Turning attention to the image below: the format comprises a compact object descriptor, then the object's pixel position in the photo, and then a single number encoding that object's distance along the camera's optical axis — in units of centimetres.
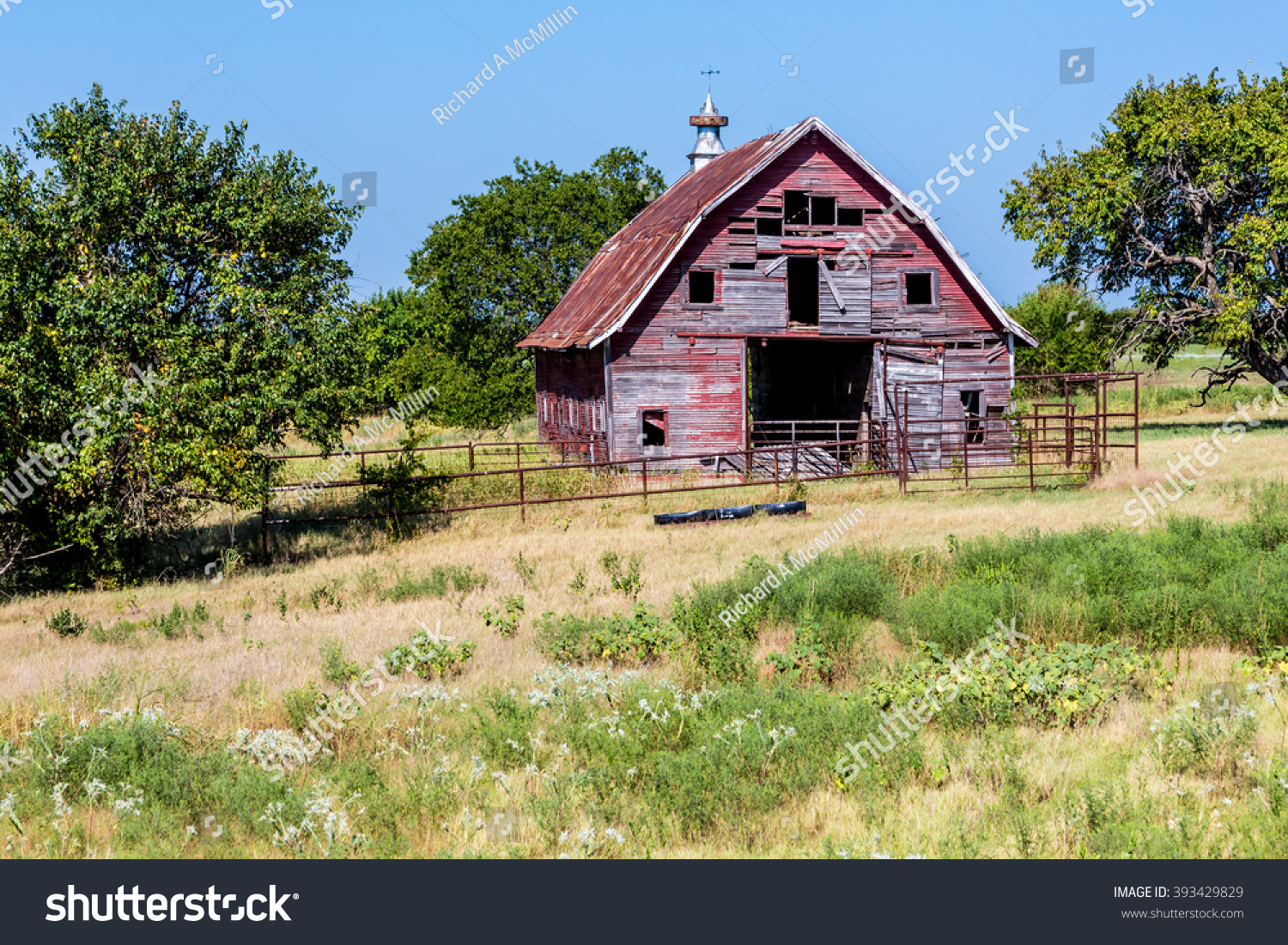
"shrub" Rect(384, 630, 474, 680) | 992
